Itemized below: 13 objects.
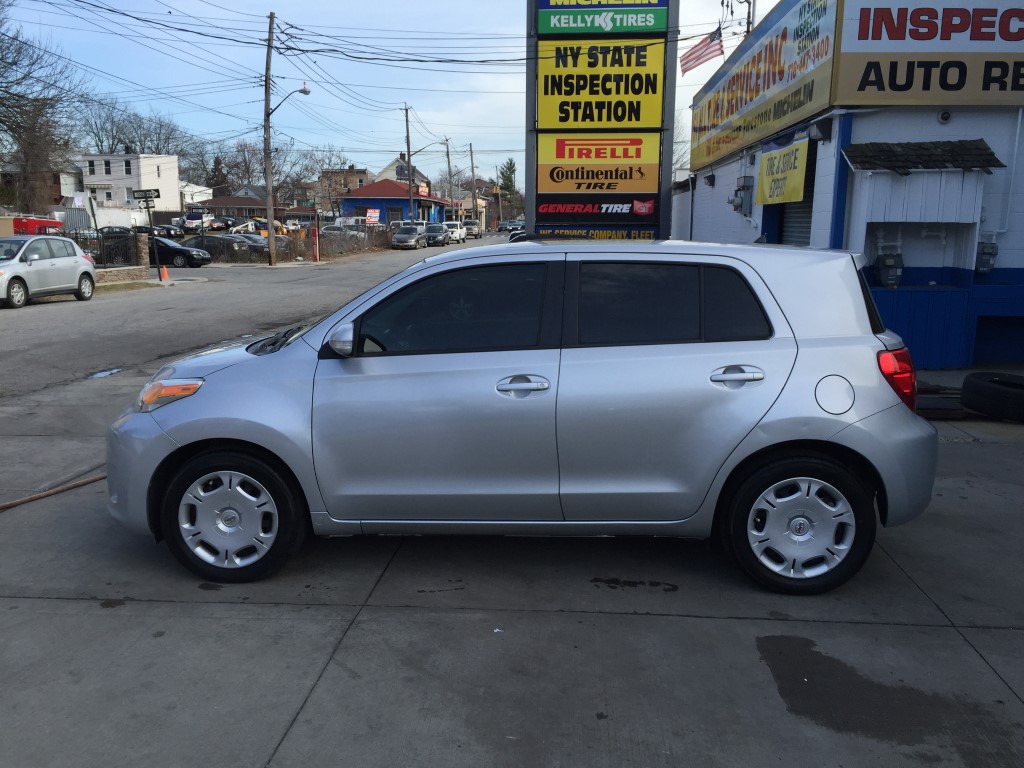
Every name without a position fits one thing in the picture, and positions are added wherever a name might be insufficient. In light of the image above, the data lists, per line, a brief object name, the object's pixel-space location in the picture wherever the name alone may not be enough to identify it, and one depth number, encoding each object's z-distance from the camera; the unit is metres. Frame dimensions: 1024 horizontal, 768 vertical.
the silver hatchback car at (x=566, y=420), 4.17
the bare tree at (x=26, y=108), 25.52
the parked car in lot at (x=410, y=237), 56.00
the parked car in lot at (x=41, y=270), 18.50
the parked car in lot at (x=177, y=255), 36.56
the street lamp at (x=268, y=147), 36.59
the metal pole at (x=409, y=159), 66.44
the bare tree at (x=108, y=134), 94.69
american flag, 18.20
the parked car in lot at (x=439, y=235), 59.09
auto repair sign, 9.47
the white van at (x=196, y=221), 65.56
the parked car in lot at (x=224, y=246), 40.53
